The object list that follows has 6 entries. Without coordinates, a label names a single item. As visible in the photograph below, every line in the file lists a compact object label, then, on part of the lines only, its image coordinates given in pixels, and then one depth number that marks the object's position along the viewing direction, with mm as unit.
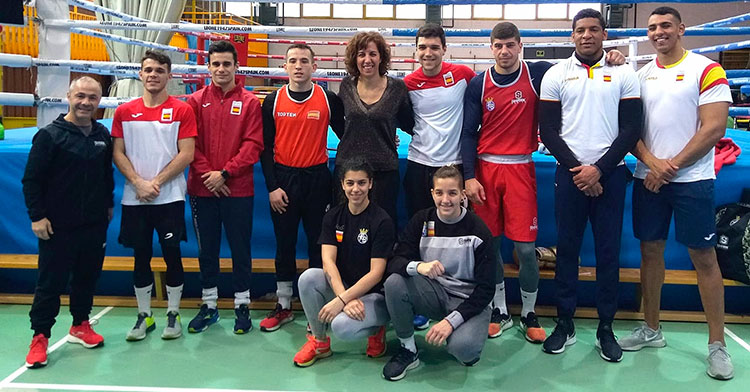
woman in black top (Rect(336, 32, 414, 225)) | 2469
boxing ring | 2955
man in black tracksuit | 2277
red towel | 2803
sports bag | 2660
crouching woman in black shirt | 2270
